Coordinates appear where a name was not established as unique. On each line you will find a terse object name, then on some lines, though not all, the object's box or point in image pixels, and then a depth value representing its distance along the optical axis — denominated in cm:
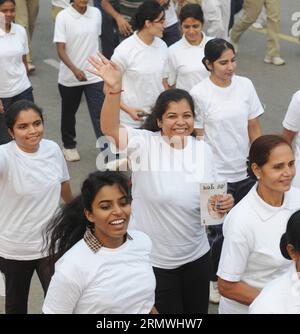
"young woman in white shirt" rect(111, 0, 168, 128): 965
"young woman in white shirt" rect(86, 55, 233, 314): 637
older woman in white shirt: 552
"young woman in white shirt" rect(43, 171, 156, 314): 508
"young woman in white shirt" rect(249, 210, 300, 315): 433
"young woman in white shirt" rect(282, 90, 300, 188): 769
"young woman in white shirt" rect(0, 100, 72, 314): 675
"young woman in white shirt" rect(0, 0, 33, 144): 1024
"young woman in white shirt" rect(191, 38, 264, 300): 826
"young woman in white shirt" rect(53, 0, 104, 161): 1107
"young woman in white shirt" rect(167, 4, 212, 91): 970
